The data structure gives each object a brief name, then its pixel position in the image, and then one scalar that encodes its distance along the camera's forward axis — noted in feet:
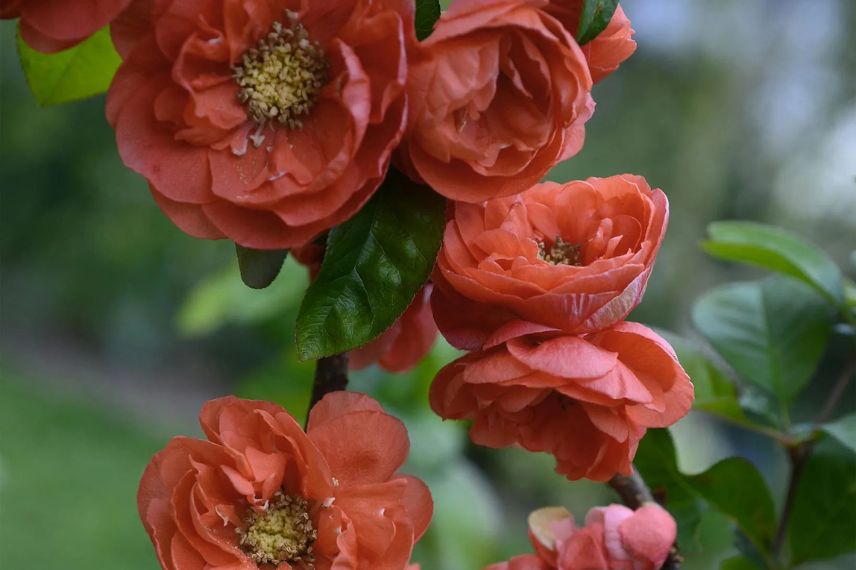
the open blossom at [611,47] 1.12
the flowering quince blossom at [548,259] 1.10
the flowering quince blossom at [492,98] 1.06
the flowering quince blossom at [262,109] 1.07
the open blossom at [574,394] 1.09
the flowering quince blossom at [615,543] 1.16
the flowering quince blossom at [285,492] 1.12
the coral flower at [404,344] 1.29
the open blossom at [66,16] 1.07
